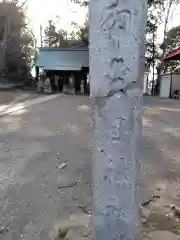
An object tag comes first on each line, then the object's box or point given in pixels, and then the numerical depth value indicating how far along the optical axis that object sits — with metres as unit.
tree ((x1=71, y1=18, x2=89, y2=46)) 17.97
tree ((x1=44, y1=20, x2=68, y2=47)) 20.52
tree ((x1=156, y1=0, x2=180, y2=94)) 18.81
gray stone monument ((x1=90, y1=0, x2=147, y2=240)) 0.91
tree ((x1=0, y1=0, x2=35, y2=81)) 16.35
